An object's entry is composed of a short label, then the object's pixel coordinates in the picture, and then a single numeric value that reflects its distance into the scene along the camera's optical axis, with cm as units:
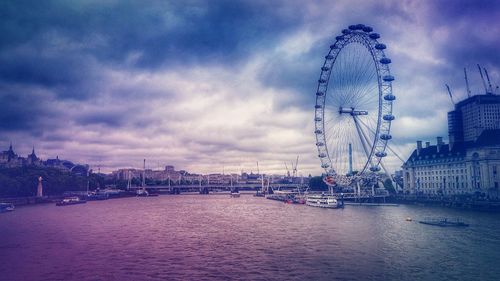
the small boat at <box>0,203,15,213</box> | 7445
